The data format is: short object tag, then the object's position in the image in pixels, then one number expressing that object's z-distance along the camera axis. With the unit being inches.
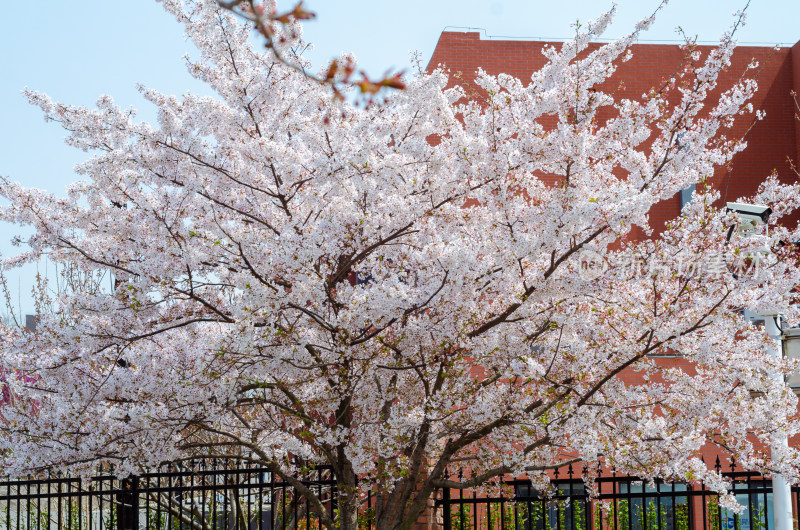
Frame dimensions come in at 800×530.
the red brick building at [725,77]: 692.1
